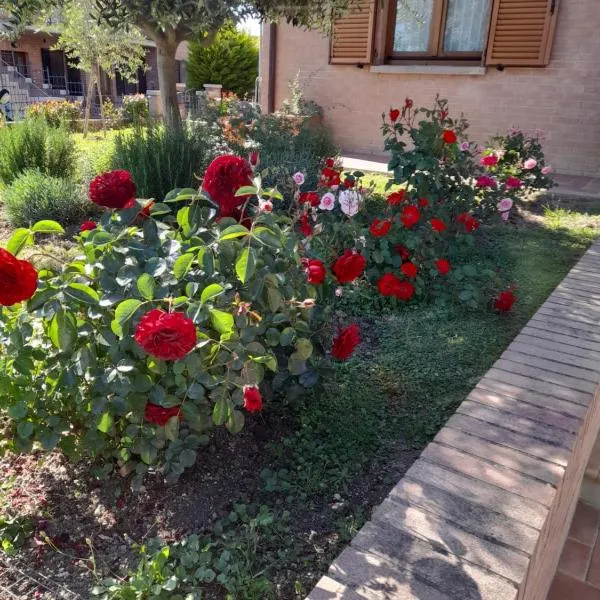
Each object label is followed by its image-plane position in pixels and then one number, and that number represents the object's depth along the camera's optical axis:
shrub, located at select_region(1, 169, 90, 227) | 4.75
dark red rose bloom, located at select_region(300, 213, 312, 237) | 2.57
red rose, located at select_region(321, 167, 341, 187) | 3.17
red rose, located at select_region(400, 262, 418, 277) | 2.89
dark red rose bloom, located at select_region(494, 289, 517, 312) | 2.86
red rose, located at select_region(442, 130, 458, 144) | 3.18
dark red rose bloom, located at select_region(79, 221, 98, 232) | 1.84
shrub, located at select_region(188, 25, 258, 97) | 16.11
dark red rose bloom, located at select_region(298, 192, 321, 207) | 2.83
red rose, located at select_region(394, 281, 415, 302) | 2.92
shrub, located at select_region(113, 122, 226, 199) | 4.73
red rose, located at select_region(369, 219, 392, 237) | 2.86
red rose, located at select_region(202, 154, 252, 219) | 1.71
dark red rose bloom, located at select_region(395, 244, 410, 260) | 3.12
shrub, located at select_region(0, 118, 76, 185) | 5.54
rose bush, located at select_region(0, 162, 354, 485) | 1.40
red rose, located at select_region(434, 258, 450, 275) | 2.89
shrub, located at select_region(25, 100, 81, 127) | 11.66
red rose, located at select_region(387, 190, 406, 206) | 3.19
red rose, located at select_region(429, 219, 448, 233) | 2.91
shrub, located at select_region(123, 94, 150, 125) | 13.26
